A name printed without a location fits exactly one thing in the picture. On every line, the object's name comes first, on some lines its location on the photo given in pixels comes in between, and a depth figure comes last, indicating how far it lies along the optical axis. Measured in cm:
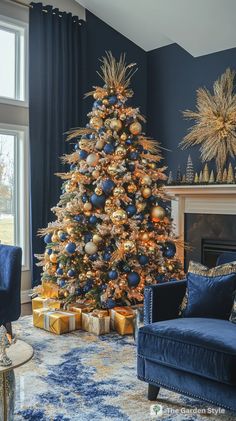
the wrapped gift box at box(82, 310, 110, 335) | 436
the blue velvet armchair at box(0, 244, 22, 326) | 400
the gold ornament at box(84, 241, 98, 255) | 455
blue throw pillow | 310
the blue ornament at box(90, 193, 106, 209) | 463
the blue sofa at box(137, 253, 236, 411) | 251
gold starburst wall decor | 558
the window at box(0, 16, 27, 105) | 571
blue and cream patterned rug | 277
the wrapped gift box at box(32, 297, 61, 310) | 477
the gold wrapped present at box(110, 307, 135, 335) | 435
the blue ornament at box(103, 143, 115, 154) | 468
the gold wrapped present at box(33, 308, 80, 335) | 436
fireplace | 562
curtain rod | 556
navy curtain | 573
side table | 240
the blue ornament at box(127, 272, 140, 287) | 449
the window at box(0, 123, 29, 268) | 579
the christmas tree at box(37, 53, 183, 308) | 456
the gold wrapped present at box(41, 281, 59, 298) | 492
